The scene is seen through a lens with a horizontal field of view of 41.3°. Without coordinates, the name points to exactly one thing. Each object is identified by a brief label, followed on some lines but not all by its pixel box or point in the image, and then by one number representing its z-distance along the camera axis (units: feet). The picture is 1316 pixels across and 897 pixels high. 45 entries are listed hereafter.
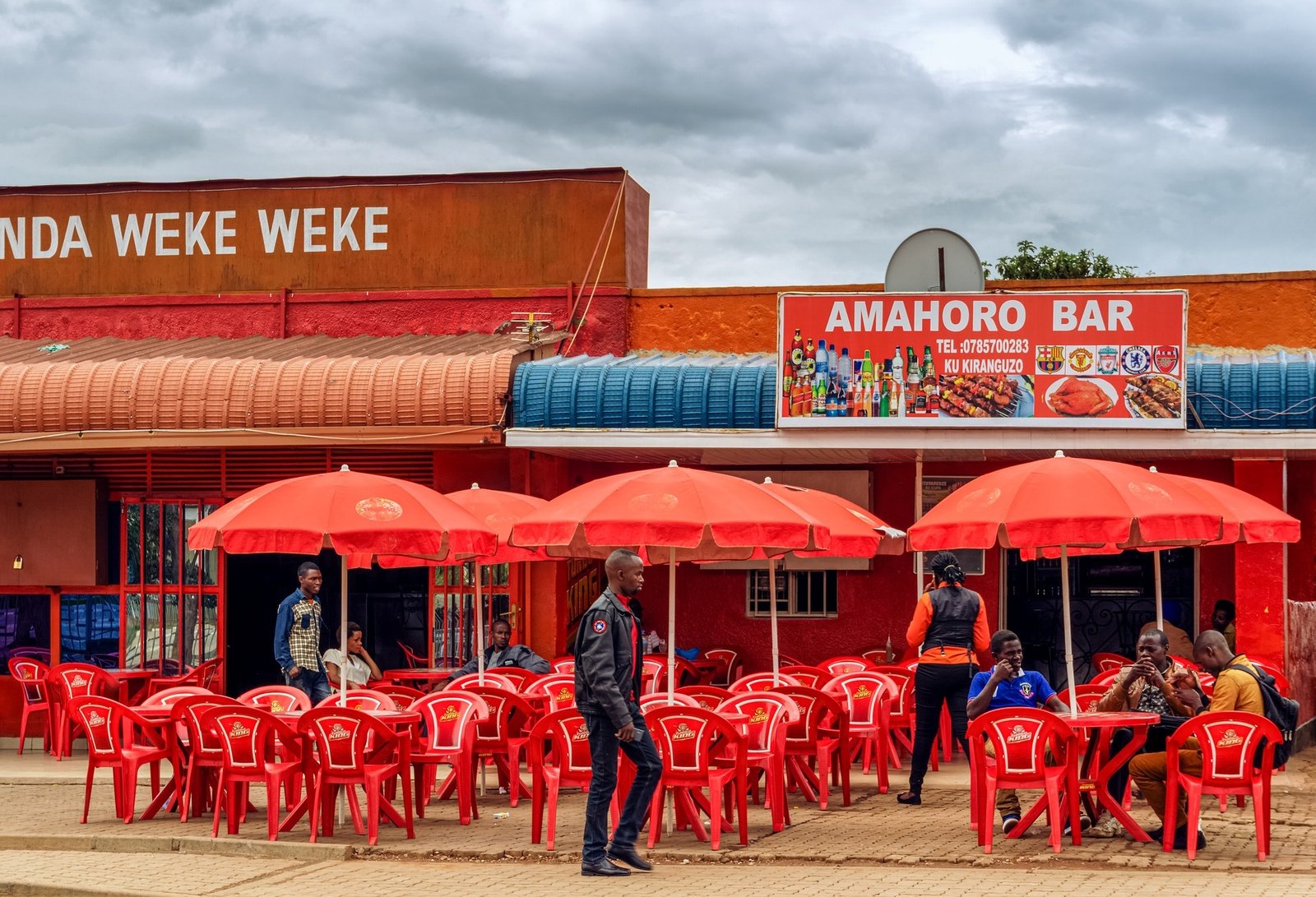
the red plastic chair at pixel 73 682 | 52.44
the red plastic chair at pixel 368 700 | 39.88
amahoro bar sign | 49.93
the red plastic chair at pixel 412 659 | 56.80
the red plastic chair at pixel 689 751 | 34.14
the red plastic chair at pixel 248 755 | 35.76
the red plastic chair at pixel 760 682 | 42.78
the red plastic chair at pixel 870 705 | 42.65
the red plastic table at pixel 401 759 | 35.91
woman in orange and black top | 40.57
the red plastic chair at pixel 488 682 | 42.54
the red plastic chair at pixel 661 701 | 35.71
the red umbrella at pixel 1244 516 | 40.60
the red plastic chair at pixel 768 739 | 36.24
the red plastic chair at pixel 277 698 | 40.22
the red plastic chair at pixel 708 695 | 39.70
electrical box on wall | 56.70
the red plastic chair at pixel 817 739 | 39.09
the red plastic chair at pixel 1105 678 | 42.01
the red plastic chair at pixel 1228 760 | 32.01
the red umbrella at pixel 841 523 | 43.37
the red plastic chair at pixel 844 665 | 49.51
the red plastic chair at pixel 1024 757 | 33.06
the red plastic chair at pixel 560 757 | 34.47
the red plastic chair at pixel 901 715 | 45.39
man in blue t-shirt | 34.65
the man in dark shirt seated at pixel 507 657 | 49.44
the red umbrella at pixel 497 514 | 45.37
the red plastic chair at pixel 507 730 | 39.86
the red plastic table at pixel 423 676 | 50.11
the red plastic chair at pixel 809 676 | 45.37
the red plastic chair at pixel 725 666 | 57.52
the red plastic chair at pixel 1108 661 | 49.16
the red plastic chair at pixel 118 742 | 38.29
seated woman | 50.65
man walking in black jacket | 30.99
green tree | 147.23
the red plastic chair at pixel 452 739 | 37.73
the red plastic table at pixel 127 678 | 54.60
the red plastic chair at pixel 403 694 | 43.39
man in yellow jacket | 32.89
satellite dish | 55.16
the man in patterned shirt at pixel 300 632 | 45.50
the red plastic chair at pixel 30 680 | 55.01
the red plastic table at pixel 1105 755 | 32.96
